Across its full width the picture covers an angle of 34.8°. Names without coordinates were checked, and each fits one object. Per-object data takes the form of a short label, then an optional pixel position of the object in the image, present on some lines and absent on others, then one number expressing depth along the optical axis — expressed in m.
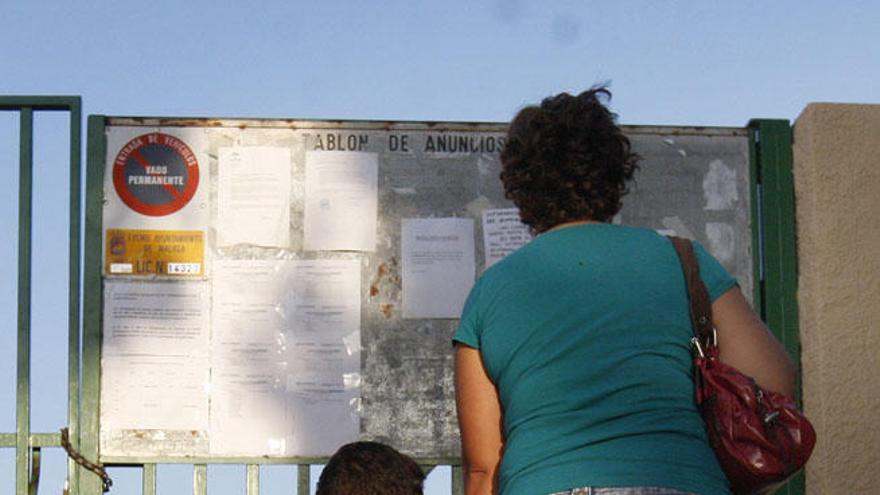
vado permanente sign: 5.04
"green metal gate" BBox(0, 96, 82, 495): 4.88
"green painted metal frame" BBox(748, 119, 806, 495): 5.20
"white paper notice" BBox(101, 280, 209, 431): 4.93
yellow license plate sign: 4.99
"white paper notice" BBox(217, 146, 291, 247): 5.06
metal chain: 4.86
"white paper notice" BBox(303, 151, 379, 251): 5.08
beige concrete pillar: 4.99
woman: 2.47
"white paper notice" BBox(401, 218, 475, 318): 5.06
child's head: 3.49
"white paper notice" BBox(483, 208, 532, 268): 5.12
